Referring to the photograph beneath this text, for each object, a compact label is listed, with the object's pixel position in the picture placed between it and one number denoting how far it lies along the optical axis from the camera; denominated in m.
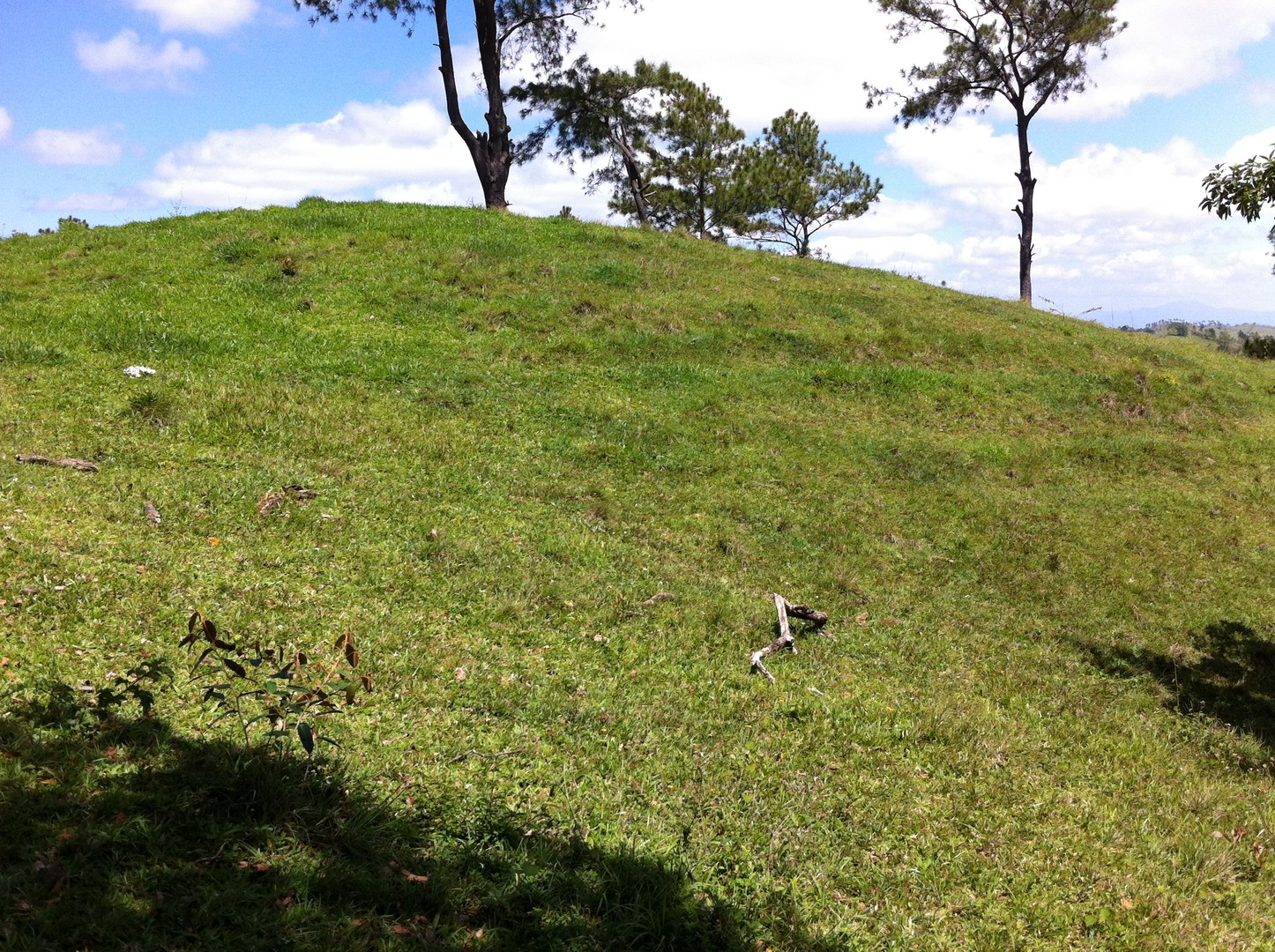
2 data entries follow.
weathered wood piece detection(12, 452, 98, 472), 9.37
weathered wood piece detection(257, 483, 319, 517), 9.44
